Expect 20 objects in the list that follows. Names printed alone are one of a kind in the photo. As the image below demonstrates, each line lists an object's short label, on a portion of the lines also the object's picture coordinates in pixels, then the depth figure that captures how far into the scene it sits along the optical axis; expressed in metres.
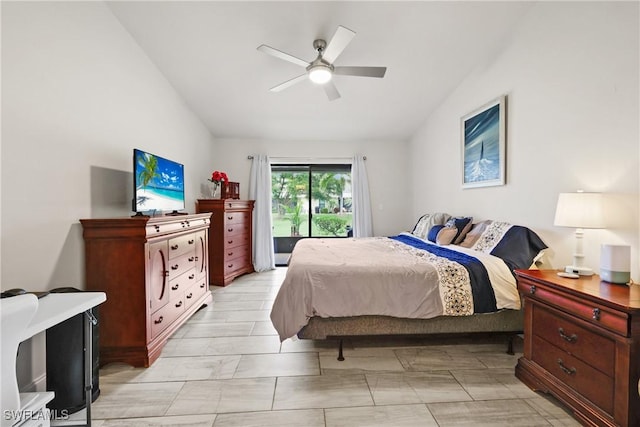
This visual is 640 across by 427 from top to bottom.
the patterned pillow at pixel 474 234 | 2.91
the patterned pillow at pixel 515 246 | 2.33
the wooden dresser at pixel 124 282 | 1.99
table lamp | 1.73
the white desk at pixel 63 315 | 0.96
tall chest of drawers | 4.13
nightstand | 1.28
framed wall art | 2.89
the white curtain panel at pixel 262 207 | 5.11
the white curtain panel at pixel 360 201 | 5.27
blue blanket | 2.12
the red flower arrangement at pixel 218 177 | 4.43
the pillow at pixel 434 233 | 3.43
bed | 2.09
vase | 4.58
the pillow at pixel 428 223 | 3.79
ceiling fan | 2.30
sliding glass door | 5.46
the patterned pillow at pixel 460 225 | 3.16
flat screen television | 2.24
